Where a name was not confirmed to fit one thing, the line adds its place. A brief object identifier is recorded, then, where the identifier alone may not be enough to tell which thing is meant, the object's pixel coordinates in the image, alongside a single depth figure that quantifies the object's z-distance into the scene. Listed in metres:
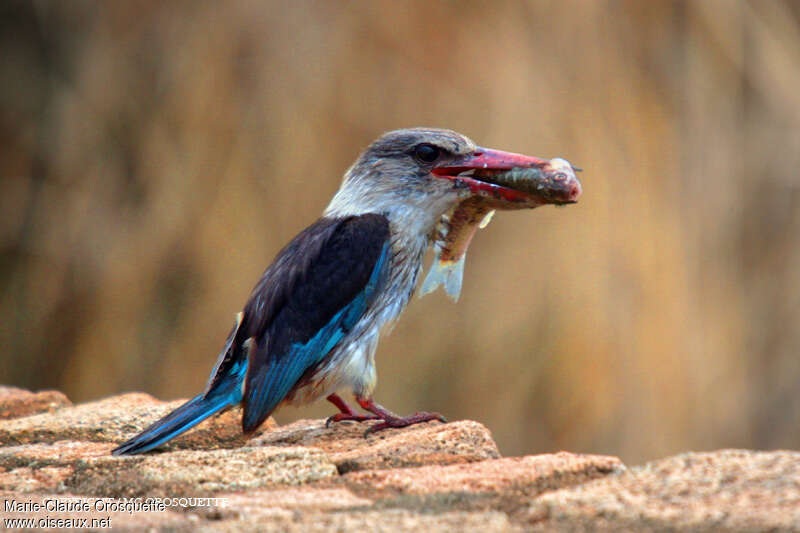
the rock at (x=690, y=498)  3.57
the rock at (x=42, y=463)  4.90
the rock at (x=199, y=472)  4.63
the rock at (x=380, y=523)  3.62
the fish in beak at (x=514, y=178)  6.36
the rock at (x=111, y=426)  6.24
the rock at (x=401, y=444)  5.18
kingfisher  6.25
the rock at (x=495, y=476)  4.40
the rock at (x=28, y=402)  7.36
